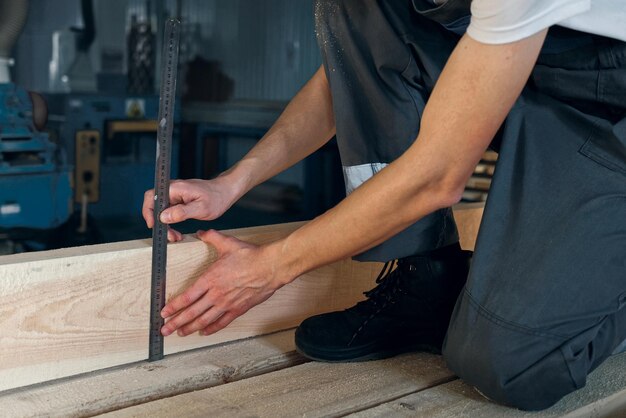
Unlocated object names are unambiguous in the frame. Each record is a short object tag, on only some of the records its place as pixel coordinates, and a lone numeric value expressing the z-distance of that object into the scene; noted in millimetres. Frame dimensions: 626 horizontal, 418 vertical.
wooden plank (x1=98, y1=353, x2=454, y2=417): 1138
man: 1122
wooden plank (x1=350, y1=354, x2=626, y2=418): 1176
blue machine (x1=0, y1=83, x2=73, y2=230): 2814
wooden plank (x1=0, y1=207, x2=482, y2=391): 1204
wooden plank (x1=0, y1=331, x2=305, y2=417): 1160
